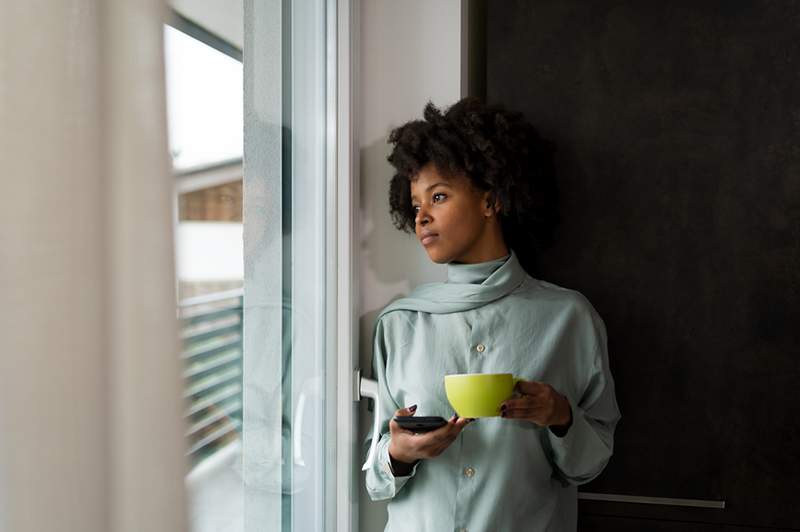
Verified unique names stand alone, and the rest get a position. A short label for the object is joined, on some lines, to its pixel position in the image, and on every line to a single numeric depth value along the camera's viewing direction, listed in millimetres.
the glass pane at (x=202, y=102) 816
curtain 465
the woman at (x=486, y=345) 1254
